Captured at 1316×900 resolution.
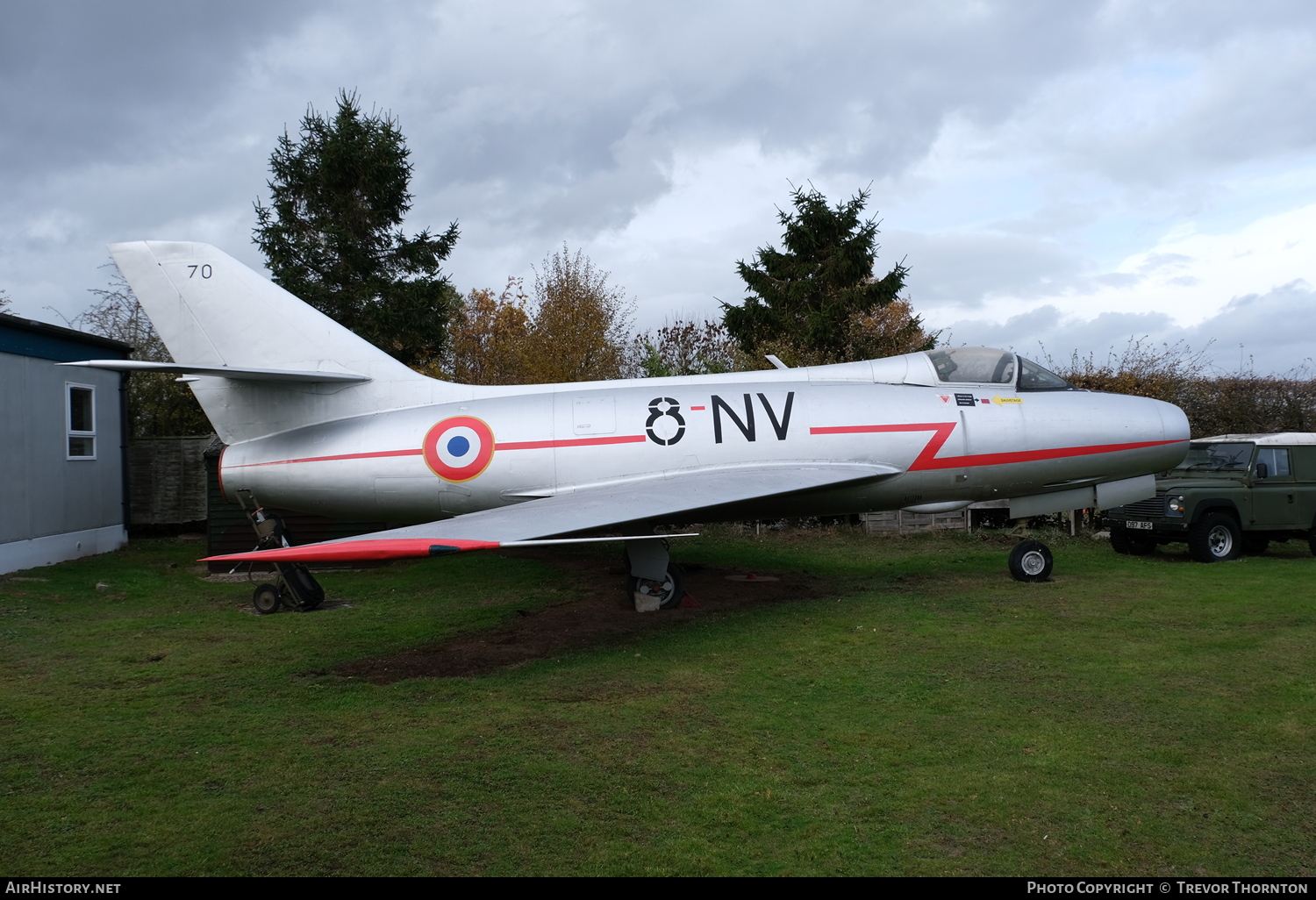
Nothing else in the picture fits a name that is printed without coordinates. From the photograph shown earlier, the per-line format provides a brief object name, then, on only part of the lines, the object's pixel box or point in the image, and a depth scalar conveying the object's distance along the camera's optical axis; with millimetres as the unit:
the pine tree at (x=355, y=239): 16891
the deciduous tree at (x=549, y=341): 21000
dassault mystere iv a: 9203
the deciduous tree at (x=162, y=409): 20797
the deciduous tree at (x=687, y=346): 29203
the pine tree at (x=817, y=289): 22422
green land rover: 12367
